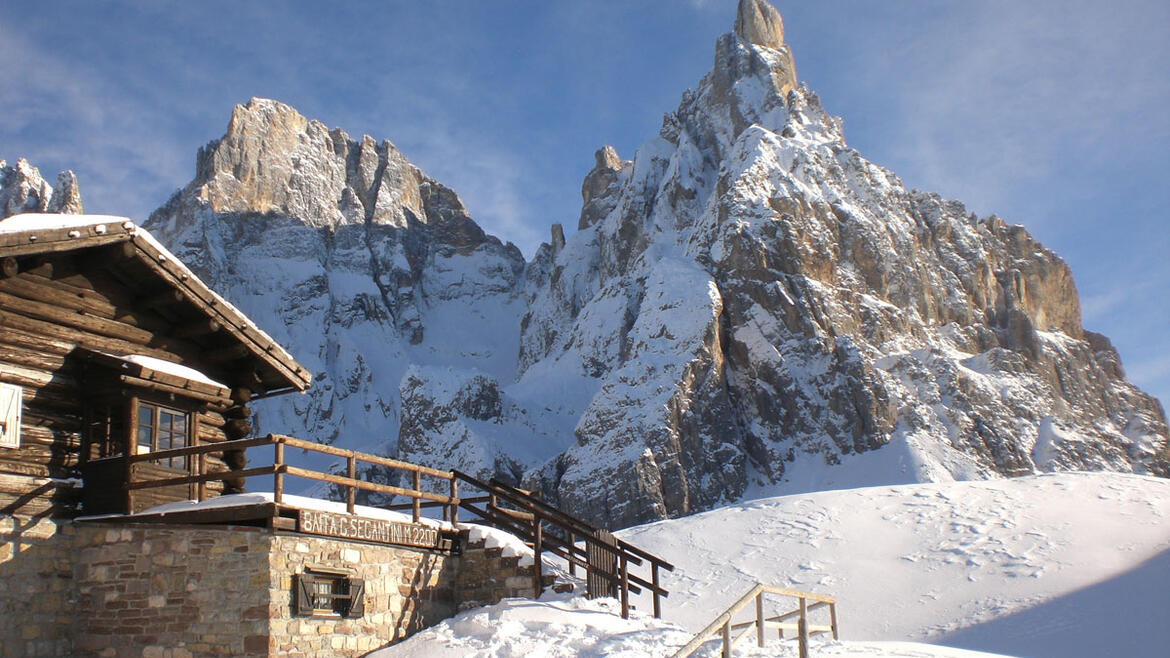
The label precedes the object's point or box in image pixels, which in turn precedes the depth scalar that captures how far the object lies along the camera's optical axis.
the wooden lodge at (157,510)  12.41
